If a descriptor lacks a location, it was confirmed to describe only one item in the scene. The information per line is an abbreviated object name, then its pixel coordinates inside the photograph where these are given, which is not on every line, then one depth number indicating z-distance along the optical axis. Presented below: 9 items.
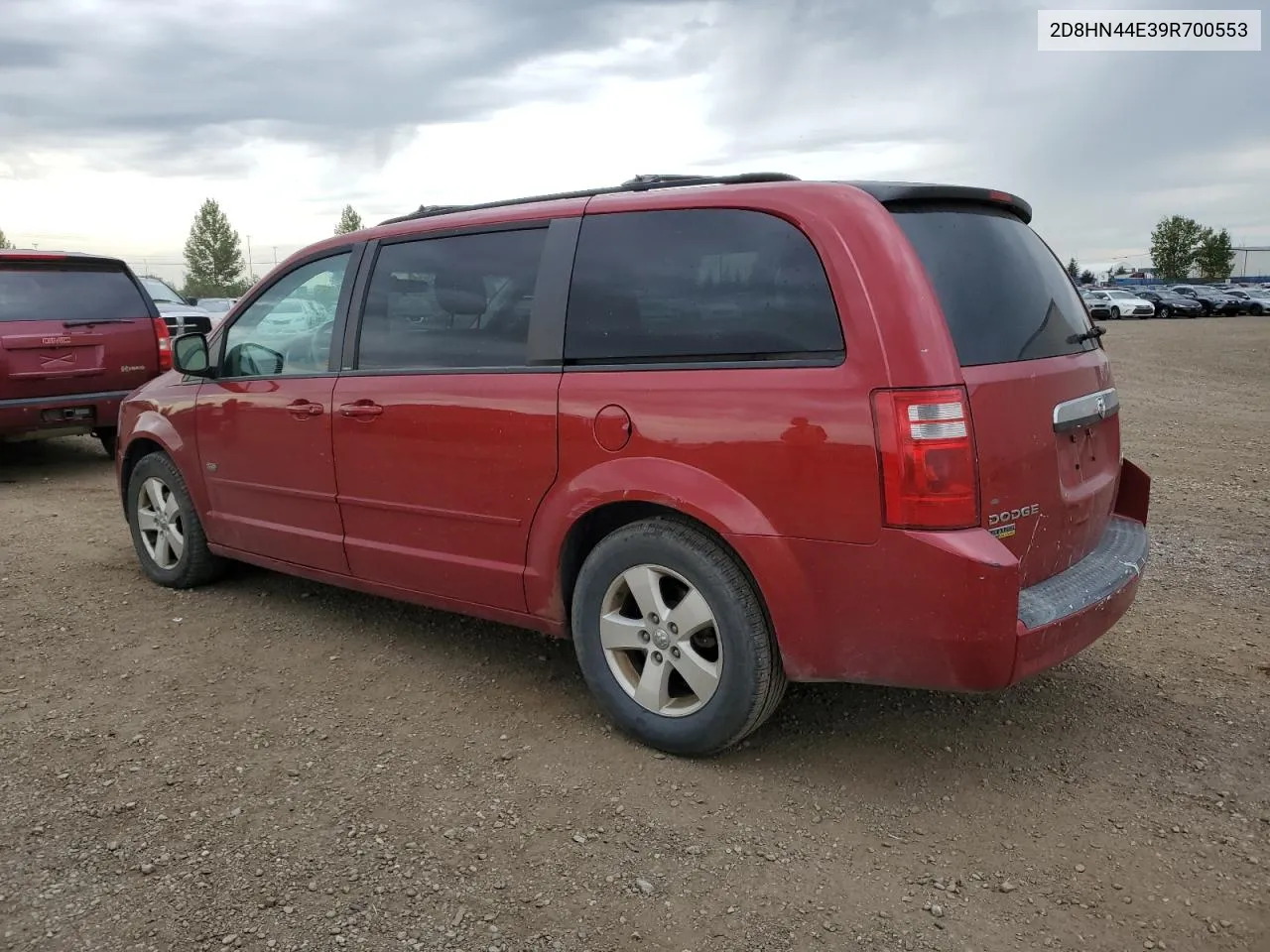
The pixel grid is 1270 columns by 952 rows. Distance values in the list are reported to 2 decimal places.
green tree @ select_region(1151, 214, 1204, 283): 104.81
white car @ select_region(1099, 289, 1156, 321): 48.22
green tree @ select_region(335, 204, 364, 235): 88.38
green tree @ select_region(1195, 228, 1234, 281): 103.19
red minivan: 2.73
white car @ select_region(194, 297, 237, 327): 22.46
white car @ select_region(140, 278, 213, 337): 12.92
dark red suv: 7.70
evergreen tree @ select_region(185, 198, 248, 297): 71.44
